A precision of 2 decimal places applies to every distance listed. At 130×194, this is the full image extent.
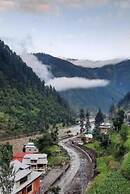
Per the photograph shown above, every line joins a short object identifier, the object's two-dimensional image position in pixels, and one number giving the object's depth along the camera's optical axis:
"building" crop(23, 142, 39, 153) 138.20
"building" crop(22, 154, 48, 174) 115.00
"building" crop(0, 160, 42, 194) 68.81
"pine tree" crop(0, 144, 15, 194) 58.97
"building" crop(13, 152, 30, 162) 121.45
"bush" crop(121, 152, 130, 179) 83.76
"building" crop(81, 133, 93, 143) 177.85
